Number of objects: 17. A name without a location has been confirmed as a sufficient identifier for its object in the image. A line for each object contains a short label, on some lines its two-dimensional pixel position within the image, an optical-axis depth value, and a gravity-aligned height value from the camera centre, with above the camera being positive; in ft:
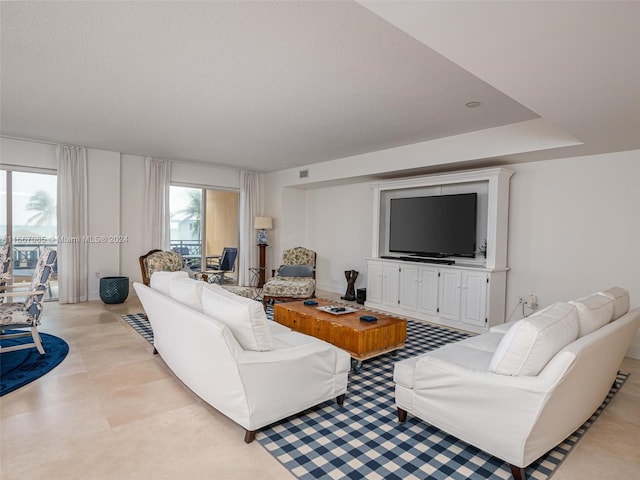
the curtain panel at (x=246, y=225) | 26.27 +0.11
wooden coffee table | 11.03 -3.29
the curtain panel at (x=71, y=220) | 19.15 +0.14
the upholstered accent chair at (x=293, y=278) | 18.57 -2.85
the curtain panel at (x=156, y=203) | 21.93 +1.28
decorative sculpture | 21.98 -3.34
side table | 25.77 -3.63
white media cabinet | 15.53 -2.04
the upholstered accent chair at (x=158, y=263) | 17.35 -1.89
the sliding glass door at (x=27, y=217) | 18.45 +0.24
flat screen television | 16.94 +0.28
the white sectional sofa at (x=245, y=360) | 7.13 -2.83
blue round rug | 9.86 -4.33
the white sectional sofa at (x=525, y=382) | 6.02 -2.79
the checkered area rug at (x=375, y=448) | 6.48 -4.32
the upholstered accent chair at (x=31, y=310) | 11.40 -2.82
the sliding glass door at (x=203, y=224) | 24.08 +0.12
